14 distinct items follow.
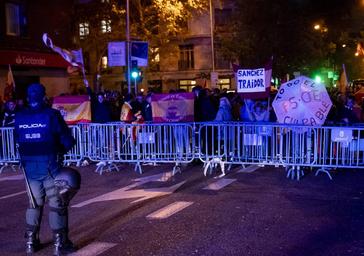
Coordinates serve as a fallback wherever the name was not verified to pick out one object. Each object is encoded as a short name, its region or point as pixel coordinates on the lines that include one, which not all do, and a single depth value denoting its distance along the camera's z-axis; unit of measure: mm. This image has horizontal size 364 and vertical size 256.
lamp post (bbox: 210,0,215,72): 46891
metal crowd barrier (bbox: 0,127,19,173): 13445
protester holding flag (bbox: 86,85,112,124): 13883
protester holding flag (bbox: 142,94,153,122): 14176
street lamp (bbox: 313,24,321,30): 35534
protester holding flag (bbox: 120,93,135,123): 13719
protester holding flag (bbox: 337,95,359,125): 12283
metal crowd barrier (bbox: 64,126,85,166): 12883
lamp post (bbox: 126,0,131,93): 20844
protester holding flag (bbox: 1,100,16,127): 13945
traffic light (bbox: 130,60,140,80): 21983
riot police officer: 6203
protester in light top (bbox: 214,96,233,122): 12852
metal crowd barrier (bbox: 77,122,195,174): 12023
